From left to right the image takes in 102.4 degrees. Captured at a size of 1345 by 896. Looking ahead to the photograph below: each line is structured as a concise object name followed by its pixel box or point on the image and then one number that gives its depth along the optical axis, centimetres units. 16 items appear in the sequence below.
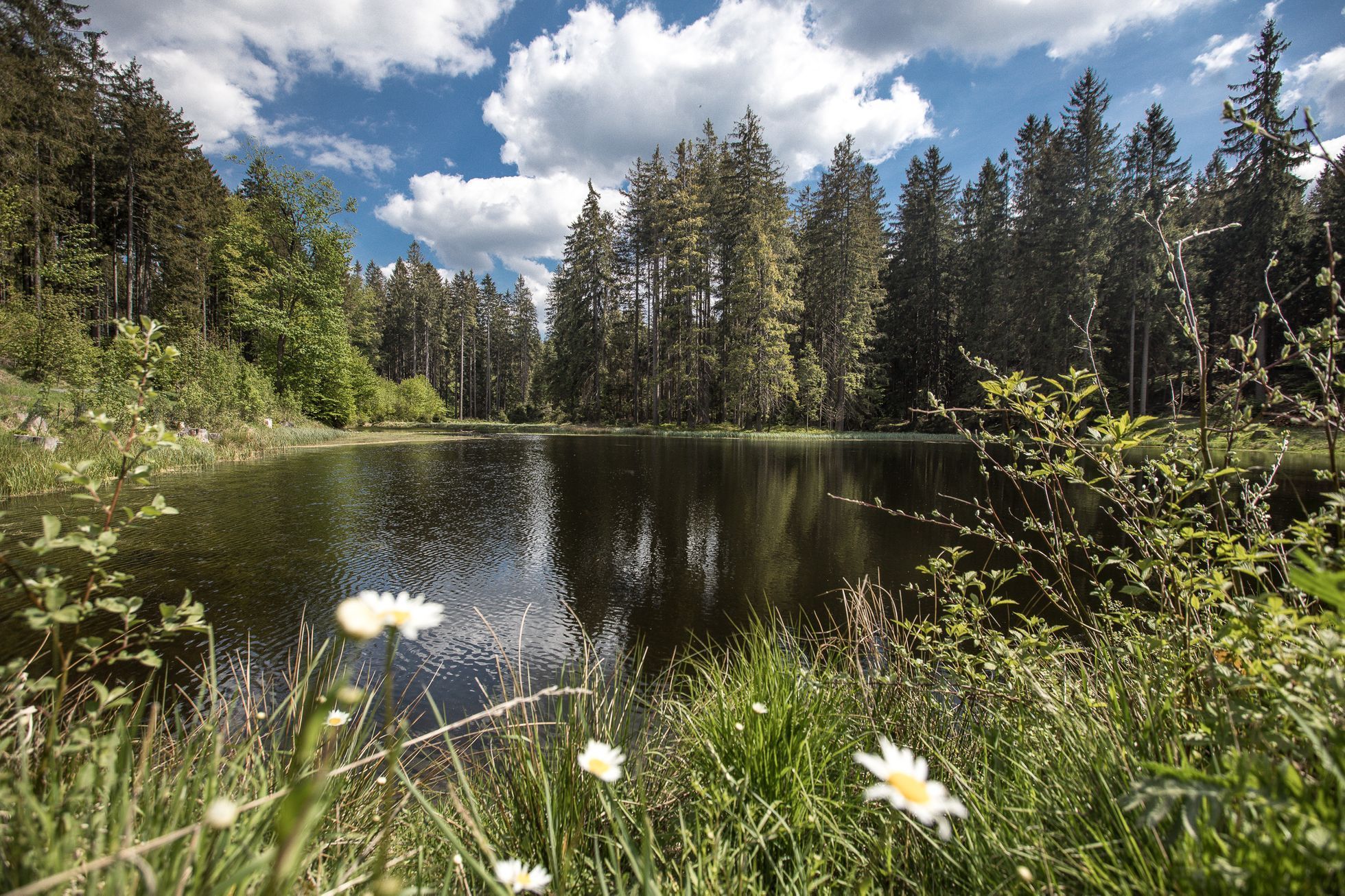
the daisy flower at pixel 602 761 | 116
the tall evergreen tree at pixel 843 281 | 3116
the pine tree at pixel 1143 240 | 2505
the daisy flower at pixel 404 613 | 65
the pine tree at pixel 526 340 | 5644
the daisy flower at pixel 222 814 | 43
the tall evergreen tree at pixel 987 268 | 2983
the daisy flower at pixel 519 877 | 99
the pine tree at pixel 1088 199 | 2522
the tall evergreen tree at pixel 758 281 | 2916
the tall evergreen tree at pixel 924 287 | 3428
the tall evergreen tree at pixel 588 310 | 3703
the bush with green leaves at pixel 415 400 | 4122
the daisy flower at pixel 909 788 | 81
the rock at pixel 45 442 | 1026
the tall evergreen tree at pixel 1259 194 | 2370
